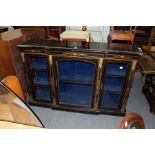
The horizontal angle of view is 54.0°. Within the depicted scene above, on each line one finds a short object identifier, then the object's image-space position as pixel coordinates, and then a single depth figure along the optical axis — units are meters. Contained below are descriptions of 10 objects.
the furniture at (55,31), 4.06
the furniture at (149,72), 2.33
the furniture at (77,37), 2.01
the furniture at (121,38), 2.01
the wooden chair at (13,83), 1.33
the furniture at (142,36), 3.95
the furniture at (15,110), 0.95
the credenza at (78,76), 1.95
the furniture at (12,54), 2.12
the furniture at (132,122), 0.82
